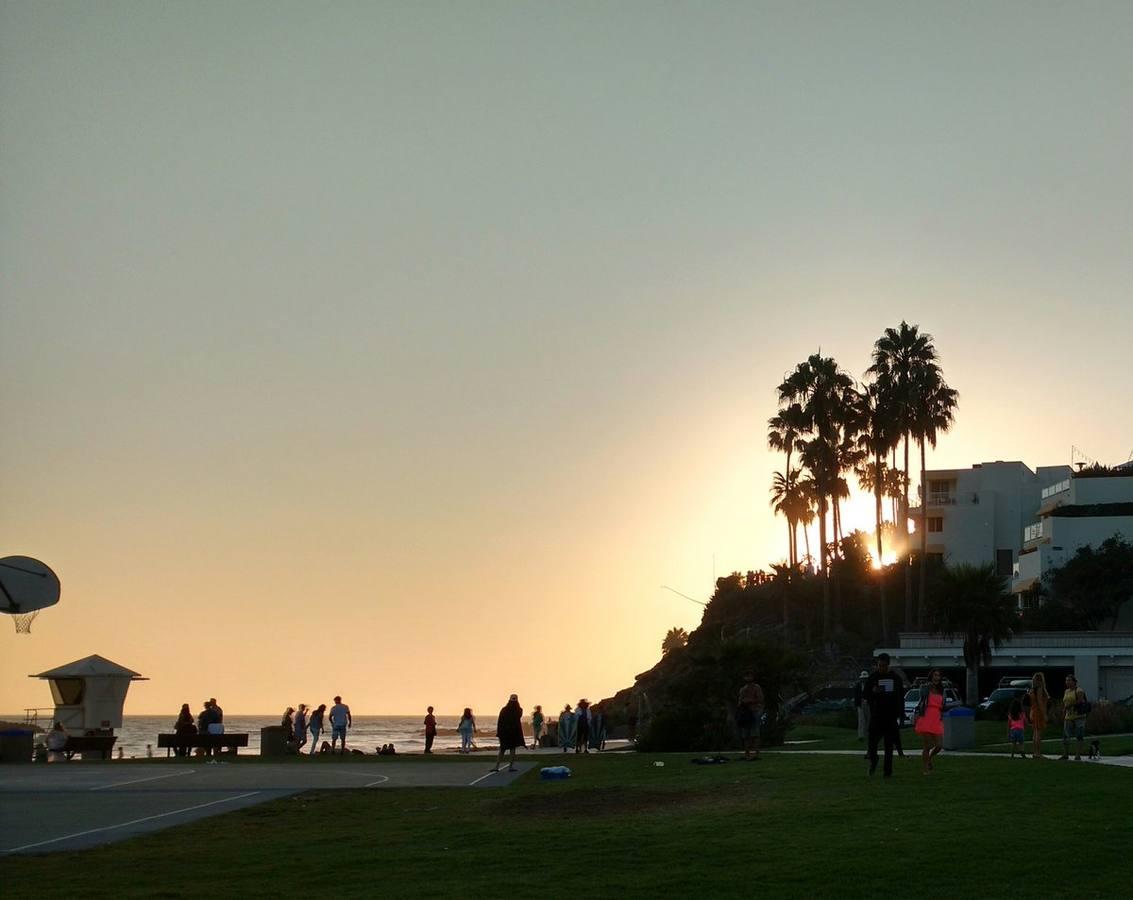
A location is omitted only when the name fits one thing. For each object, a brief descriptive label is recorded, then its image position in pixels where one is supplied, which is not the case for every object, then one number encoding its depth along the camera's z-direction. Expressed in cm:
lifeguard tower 4403
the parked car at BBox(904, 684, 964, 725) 5199
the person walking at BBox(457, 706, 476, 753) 4606
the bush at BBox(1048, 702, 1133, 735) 4219
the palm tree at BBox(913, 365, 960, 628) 8038
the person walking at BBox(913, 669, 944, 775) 2236
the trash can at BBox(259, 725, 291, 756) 4106
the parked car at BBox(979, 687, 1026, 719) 5397
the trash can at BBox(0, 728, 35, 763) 3869
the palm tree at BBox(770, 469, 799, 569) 9144
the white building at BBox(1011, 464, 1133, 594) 8538
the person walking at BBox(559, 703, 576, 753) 4538
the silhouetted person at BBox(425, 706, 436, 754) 4631
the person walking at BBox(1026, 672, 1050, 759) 2707
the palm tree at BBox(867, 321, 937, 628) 8044
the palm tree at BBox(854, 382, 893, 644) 8088
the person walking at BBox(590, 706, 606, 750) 4762
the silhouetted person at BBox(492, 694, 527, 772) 3059
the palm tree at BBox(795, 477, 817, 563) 8881
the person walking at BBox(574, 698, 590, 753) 4191
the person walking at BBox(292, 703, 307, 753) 4581
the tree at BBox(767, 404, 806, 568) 8212
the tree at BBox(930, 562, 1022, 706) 6347
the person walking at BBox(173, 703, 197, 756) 4241
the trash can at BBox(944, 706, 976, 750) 3403
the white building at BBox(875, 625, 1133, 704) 6994
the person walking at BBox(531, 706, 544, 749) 5046
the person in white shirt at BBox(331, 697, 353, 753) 4344
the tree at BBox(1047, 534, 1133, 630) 8012
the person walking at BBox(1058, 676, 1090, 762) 2683
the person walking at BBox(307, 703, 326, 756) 4512
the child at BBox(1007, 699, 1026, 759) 2814
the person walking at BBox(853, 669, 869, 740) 3711
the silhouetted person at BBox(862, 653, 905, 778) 2183
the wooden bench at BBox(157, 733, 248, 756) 3997
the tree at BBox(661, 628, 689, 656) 11356
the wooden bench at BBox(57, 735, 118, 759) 3978
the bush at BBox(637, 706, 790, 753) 4209
